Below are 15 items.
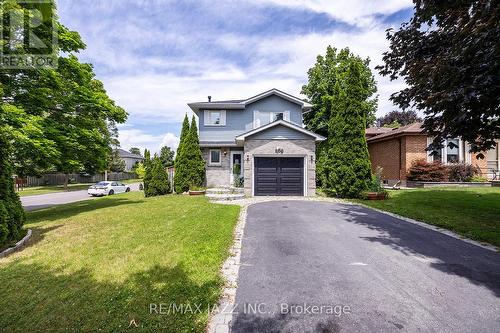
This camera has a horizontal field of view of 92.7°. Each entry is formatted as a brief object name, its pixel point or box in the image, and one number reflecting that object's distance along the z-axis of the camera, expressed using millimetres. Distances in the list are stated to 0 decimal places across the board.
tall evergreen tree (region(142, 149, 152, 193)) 17375
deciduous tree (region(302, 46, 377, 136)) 24344
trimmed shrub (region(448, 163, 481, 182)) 19094
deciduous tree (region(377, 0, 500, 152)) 5406
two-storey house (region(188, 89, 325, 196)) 15211
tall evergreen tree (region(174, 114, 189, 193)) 17109
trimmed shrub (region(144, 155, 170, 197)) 17266
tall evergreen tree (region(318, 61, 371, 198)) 13773
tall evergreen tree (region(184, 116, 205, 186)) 17156
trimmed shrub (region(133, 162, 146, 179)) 41256
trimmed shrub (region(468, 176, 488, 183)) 19128
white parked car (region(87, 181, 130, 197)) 22391
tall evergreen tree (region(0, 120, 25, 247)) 5883
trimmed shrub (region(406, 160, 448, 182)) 18641
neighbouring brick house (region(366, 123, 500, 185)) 19781
